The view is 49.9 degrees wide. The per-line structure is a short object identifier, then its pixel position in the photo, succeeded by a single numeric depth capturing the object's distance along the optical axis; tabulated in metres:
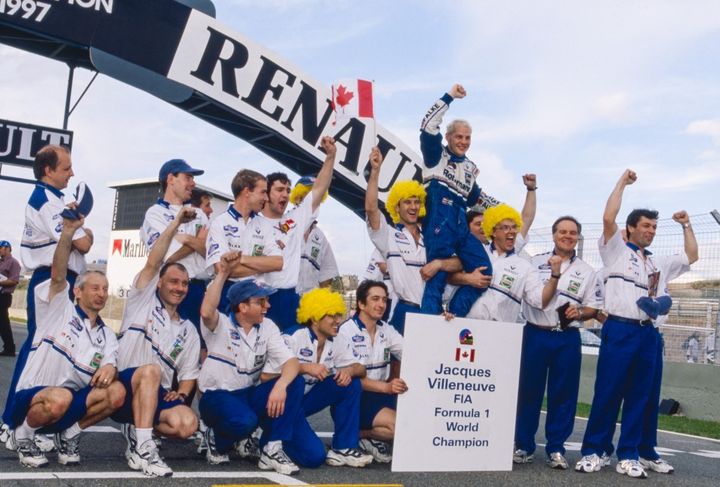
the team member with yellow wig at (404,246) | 6.42
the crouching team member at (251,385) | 5.14
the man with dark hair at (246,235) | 5.69
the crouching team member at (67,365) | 4.82
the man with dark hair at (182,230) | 5.77
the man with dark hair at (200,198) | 6.76
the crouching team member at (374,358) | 5.78
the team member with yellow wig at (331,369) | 5.52
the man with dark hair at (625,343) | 5.93
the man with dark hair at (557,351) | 6.00
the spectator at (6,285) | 12.62
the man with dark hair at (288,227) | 6.02
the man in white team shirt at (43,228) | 5.36
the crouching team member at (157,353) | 4.93
